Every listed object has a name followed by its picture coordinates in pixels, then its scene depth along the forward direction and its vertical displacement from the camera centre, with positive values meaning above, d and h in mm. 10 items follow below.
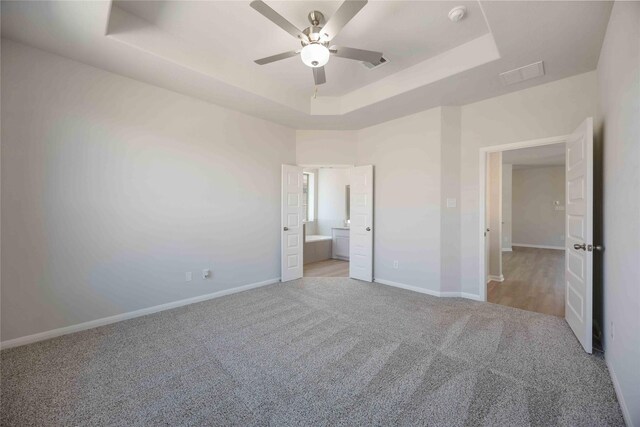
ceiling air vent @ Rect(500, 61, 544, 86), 2764 +1536
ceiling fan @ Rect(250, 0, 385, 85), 1847 +1410
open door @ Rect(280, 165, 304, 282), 4648 -180
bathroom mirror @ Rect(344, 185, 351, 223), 7242 +381
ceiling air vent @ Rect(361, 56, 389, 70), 3035 +1743
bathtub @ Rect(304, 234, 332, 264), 6371 -818
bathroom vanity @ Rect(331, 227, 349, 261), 6707 -701
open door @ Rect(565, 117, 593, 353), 2293 -145
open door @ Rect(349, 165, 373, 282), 4648 -157
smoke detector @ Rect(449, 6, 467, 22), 2252 +1736
